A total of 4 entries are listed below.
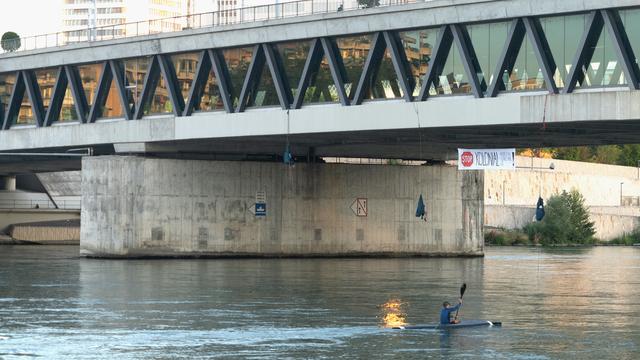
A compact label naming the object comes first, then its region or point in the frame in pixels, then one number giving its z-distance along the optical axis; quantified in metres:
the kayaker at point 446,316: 42.41
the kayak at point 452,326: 42.38
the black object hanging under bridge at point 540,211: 69.44
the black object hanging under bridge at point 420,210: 75.40
